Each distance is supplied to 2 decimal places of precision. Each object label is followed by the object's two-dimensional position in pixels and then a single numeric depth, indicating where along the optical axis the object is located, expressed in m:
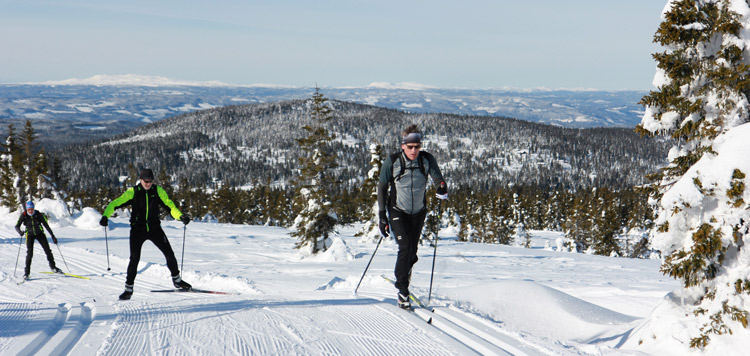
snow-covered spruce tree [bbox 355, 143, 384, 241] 27.55
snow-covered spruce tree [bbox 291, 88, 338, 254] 21.89
